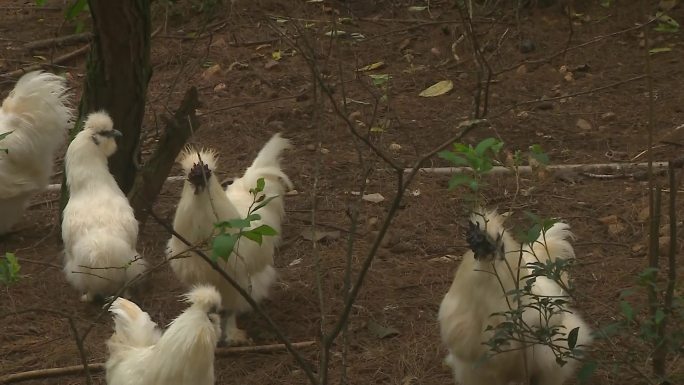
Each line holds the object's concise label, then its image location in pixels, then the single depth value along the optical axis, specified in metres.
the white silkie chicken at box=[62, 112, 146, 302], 5.65
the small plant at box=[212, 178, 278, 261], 3.07
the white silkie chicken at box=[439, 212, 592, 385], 4.19
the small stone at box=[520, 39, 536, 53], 9.79
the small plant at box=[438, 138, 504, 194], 3.35
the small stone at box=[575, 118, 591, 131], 8.14
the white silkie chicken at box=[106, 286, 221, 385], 4.13
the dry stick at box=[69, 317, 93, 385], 3.60
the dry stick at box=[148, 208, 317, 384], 3.43
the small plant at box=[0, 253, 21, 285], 3.62
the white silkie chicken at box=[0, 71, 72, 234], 6.99
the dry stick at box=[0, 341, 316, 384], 5.00
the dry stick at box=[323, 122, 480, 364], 3.21
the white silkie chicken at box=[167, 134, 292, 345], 5.28
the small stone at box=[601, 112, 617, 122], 8.25
